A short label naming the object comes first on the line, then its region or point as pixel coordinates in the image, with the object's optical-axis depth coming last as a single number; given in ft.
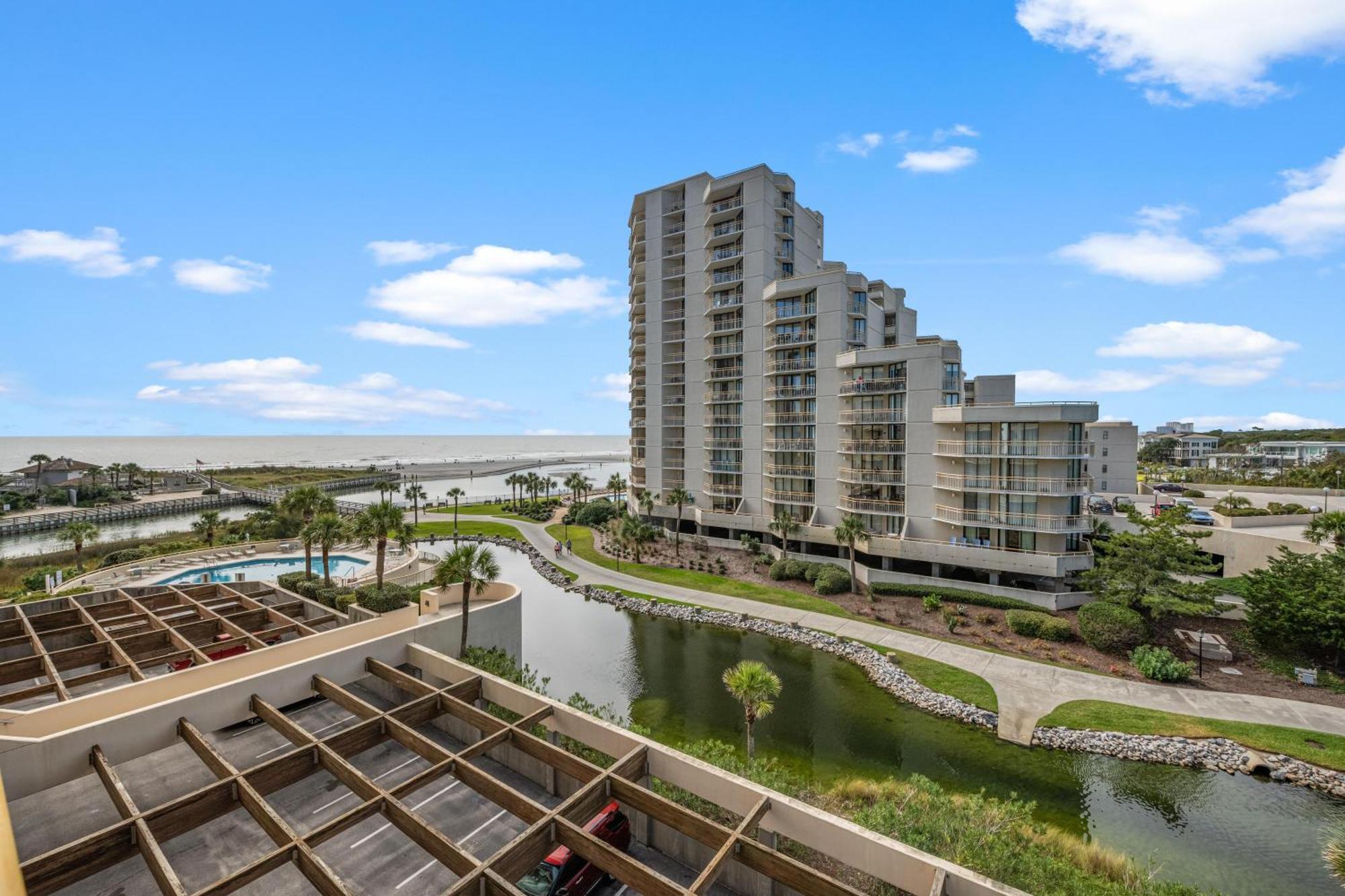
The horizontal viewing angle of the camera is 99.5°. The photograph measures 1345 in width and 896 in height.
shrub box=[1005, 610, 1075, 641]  107.45
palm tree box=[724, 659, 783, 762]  63.05
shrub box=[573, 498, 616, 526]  226.58
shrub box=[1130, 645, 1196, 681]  91.15
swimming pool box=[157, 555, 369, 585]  132.26
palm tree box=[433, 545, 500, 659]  78.33
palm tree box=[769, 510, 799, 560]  155.63
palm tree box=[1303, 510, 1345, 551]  104.99
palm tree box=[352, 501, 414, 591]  110.73
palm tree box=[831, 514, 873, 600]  137.28
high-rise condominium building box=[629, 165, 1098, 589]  126.41
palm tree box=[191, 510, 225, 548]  168.35
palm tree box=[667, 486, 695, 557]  180.14
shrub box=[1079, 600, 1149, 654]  101.35
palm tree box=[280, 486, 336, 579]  132.67
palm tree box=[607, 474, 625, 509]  253.03
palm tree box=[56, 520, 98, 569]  146.61
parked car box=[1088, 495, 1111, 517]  160.45
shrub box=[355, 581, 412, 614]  104.99
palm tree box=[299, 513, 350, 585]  115.75
